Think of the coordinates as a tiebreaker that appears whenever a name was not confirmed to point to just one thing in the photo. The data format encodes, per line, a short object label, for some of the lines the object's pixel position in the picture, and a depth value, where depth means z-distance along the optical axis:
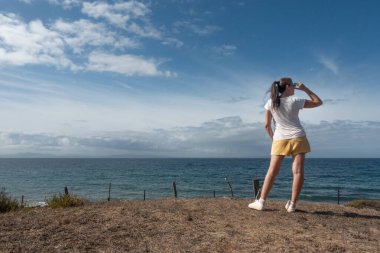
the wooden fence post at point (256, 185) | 10.88
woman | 6.22
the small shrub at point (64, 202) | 7.74
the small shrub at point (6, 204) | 8.18
